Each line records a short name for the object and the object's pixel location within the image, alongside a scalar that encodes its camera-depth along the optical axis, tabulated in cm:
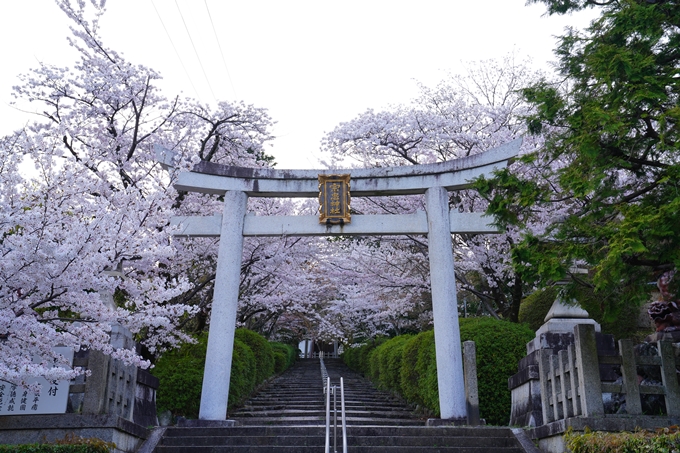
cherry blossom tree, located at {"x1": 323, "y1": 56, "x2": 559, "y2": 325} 1275
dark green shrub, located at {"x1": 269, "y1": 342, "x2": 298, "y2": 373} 2393
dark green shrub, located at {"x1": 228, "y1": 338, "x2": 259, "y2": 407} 1159
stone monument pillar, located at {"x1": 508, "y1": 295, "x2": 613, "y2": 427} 791
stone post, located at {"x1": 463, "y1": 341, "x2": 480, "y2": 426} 969
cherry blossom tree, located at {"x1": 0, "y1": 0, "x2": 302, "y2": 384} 542
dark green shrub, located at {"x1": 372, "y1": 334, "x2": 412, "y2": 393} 1383
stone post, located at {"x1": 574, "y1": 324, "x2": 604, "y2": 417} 617
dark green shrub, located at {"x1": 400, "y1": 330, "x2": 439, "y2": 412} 1145
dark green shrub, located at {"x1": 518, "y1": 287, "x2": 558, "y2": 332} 1340
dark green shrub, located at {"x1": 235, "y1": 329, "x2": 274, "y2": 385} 1409
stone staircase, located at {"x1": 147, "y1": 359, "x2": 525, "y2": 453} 757
